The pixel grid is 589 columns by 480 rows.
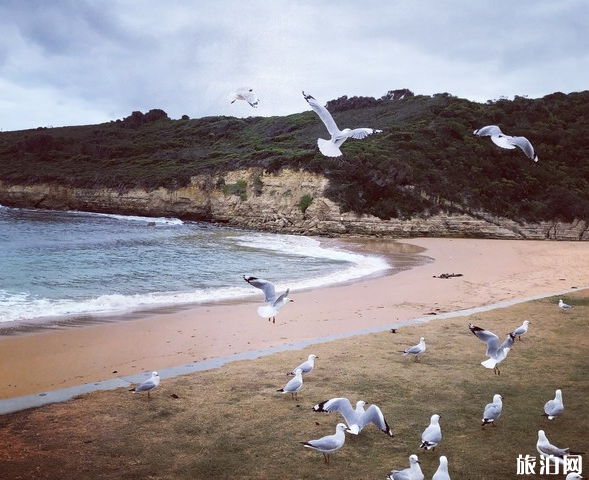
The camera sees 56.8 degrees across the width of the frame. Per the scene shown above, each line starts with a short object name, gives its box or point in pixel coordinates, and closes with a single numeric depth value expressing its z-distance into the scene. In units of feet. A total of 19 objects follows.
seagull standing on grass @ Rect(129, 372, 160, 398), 23.99
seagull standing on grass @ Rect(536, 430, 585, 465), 17.24
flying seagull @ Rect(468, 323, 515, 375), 23.91
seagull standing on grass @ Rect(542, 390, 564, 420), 20.54
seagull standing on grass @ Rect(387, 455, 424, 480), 15.71
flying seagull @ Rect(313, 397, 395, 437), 19.08
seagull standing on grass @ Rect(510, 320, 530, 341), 33.27
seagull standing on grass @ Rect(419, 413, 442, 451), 18.20
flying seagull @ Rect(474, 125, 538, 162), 22.54
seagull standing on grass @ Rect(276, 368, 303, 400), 23.90
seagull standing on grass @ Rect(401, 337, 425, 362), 29.35
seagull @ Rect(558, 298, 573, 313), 42.11
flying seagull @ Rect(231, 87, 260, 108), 25.66
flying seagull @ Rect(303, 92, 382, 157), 21.11
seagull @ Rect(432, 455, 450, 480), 15.52
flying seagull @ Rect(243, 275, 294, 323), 27.09
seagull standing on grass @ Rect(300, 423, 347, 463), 18.16
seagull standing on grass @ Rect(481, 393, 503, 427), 20.13
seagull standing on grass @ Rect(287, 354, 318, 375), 26.13
